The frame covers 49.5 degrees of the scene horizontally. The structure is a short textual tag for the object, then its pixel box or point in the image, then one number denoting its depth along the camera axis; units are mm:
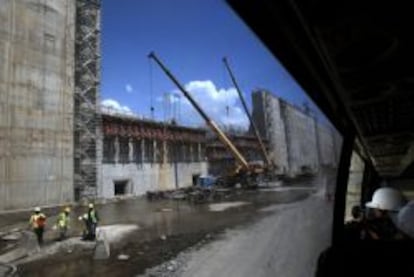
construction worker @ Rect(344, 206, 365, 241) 5611
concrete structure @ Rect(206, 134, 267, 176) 47344
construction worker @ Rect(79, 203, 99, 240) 18570
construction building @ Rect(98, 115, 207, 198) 45438
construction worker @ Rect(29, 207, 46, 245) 18173
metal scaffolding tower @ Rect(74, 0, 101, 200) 40750
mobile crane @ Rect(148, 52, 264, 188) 47344
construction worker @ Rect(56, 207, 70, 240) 19922
